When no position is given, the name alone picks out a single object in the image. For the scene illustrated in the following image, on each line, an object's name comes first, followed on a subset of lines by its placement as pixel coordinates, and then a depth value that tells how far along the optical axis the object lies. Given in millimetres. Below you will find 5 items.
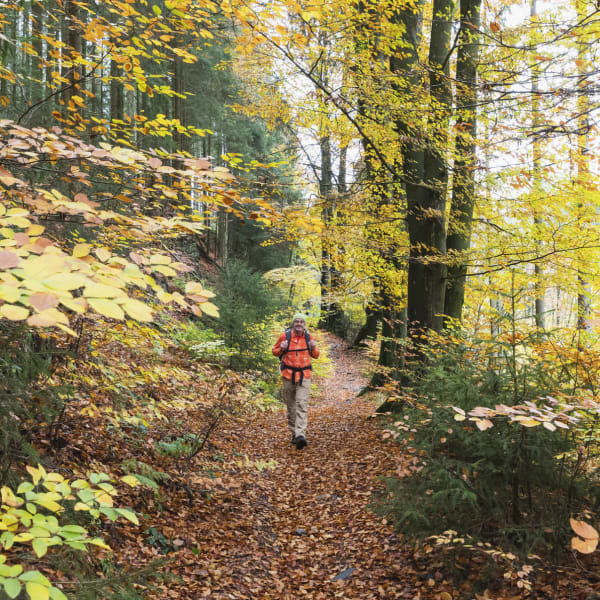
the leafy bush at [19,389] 2463
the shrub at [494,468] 3225
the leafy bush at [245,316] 11773
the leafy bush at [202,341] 9617
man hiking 7543
